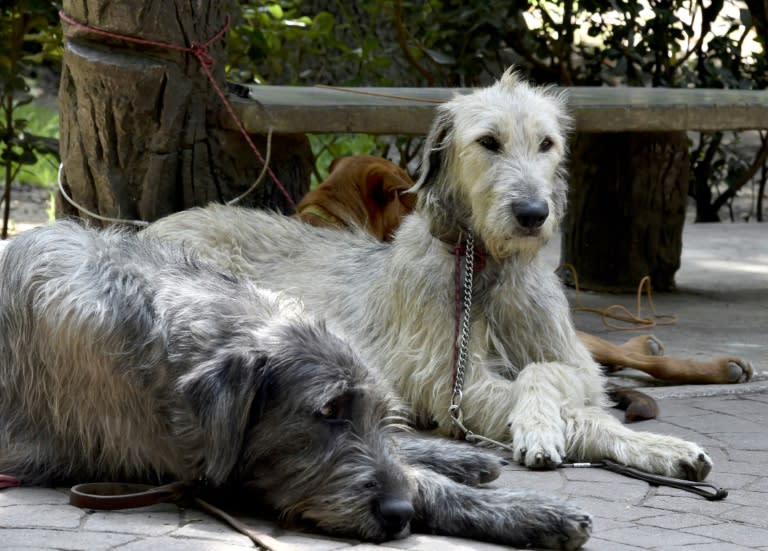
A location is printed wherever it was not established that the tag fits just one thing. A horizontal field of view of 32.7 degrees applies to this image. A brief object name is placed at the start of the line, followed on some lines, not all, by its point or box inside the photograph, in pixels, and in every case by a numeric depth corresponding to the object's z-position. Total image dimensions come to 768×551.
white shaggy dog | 5.21
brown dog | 6.64
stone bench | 7.96
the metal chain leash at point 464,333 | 5.48
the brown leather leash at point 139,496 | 3.95
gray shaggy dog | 3.83
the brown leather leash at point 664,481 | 4.47
